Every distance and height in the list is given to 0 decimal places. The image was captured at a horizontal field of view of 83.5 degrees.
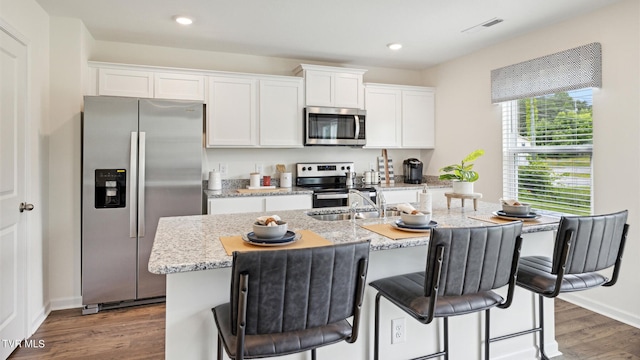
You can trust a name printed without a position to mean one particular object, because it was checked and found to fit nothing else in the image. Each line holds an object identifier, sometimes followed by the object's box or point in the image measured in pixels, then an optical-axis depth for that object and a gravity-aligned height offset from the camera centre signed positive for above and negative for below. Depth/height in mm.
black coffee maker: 4699 +131
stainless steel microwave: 4094 +646
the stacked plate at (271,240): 1480 -244
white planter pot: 2371 -43
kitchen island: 1442 -451
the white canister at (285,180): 4160 +19
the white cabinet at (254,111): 3762 +771
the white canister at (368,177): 4574 +47
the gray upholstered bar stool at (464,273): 1378 -372
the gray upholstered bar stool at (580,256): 1597 -353
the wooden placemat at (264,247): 1443 -262
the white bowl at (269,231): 1514 -209
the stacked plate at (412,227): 1758 -229
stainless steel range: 3908 -7
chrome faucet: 2077 -125
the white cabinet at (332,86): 4109 +1124
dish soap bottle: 2176 -129
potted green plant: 2373 +18
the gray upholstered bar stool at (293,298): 1113 -383
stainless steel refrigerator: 2969 -23
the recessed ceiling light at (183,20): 3038 +1401
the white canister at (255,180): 4016 +20
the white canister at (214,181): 3850 +11
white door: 2199 -56
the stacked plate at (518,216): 2039 -205
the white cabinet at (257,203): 3479 -219
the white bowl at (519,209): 2066 -167
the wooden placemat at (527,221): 1927 -222
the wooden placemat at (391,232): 1648 -248
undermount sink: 2312 -225
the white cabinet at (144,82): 3361 +988
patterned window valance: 2912 +963
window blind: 3080 +278
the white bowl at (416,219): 1796 -192
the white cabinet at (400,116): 4480 +834
